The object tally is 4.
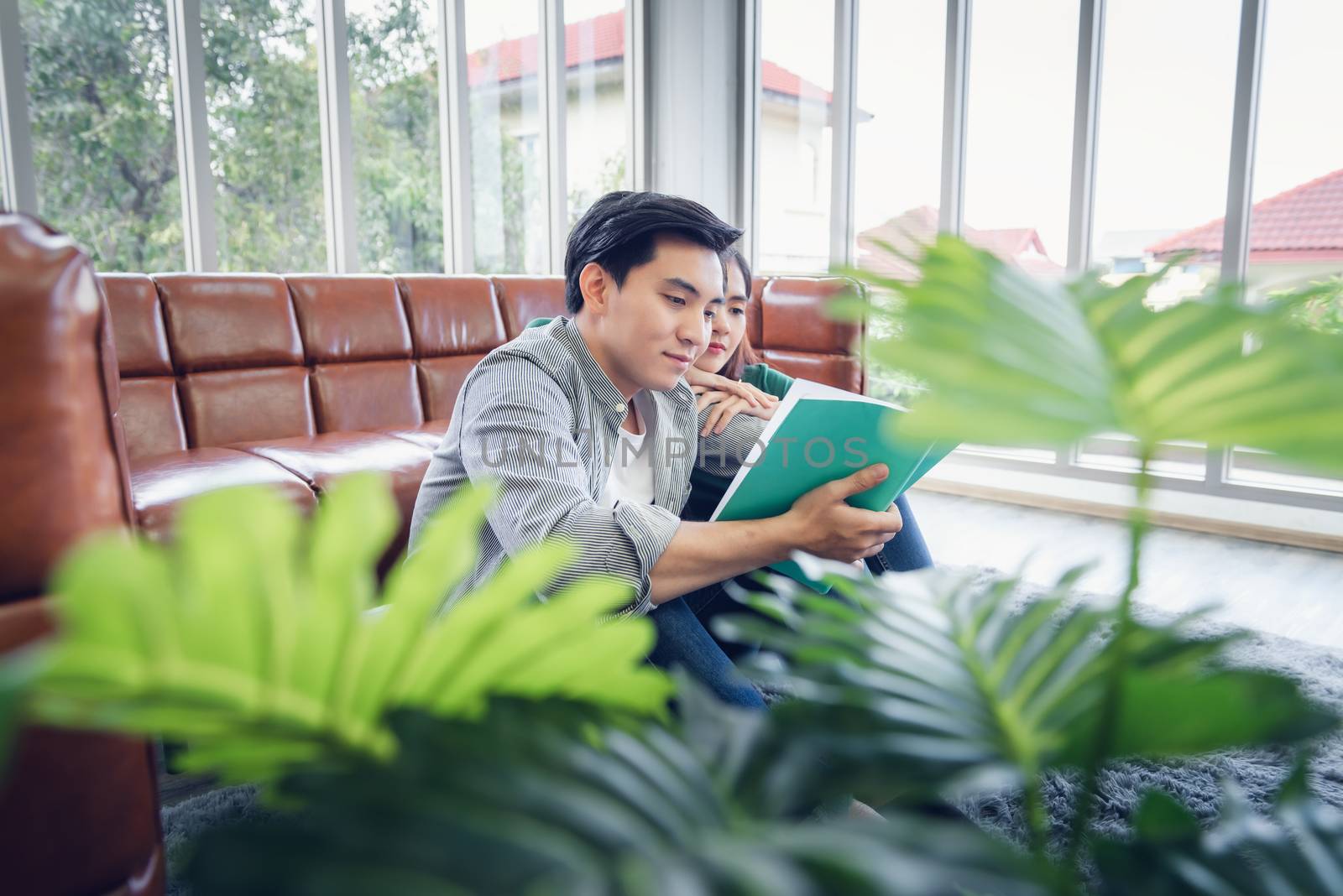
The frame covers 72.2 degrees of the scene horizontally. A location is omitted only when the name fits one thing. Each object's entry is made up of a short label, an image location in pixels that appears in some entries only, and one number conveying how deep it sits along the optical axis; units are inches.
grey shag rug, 56.1
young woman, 49.8
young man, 46.3
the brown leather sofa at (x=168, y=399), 24.8
